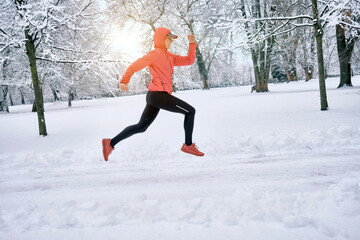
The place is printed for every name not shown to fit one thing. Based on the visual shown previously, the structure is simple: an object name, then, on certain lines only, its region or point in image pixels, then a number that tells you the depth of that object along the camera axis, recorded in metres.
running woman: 3.11
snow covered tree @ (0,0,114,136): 5.04
